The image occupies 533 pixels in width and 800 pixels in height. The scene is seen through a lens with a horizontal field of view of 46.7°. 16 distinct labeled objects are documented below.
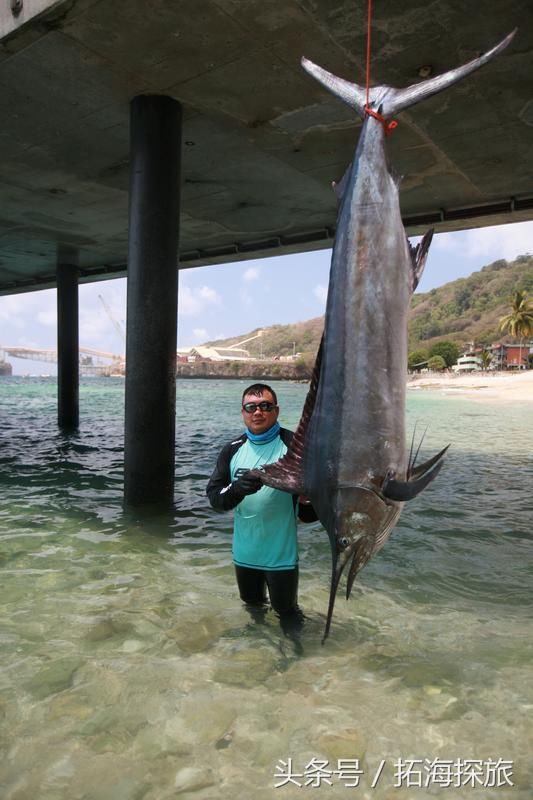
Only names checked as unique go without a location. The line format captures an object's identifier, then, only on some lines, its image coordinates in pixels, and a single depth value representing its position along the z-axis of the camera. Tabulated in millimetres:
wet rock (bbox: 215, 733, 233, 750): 3510
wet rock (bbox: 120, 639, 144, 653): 4609
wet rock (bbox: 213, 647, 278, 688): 4207
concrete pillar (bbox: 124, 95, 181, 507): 8195
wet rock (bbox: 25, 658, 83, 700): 4047
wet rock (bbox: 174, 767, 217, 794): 3180
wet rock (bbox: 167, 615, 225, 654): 4699
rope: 2918
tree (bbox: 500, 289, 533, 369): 86500
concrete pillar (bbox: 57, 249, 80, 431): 21203
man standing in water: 4211
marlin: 2799
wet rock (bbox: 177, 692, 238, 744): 3608
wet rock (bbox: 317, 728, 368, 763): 3438
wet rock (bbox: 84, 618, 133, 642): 4840
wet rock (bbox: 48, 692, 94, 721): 3768
